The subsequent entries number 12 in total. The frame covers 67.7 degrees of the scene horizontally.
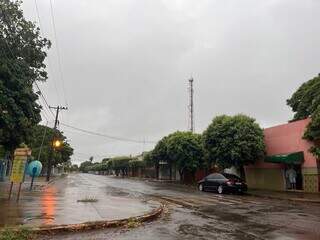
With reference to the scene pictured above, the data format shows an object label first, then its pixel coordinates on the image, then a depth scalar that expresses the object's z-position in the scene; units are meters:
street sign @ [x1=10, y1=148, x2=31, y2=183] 10.06
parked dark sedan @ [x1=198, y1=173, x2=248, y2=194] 15.81
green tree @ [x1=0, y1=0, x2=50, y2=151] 12.06
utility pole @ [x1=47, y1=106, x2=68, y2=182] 27.11
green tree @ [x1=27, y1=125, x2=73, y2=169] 38.92
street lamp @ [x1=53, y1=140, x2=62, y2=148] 23.52
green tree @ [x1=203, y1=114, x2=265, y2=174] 17.85
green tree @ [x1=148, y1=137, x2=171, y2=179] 30.95
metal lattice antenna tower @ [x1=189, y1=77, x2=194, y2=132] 33.93
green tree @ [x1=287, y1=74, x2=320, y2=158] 14.16
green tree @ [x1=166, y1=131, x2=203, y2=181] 26.47
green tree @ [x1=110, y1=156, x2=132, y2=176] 61.61
